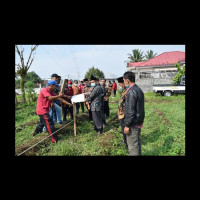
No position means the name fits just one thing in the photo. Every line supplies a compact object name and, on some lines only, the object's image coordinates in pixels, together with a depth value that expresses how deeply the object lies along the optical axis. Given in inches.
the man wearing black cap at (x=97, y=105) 211.5
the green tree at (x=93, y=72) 1873.8
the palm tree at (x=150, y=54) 1451.3
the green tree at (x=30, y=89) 533.3
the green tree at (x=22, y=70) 545.0
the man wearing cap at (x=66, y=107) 275.9
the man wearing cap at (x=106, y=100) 296.5
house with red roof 766.2
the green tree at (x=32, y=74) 2146.9
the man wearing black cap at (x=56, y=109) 238.4
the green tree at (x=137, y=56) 1444.4
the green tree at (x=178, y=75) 556.3
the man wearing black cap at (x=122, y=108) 141.9
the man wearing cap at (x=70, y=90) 306.7
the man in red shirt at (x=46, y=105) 173.8
